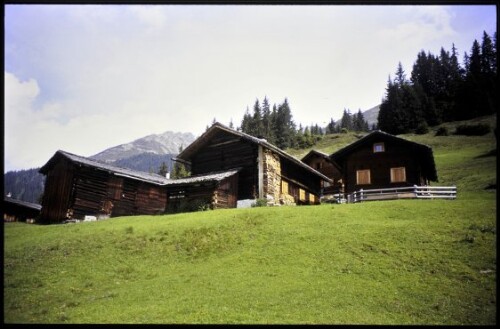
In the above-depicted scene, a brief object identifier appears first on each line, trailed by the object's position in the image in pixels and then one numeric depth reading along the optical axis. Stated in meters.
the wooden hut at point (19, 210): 59.12
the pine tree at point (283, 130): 126.38
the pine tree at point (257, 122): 127.88
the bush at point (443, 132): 93.02
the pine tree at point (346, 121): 163.21
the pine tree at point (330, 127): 160.14
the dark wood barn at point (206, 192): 35.69
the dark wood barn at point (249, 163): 38.66
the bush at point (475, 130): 85.94
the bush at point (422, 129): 100.44
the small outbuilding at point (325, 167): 66.56
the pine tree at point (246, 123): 132.75
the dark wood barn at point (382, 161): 40.28
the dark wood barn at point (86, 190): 35.22
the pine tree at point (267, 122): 126.50
